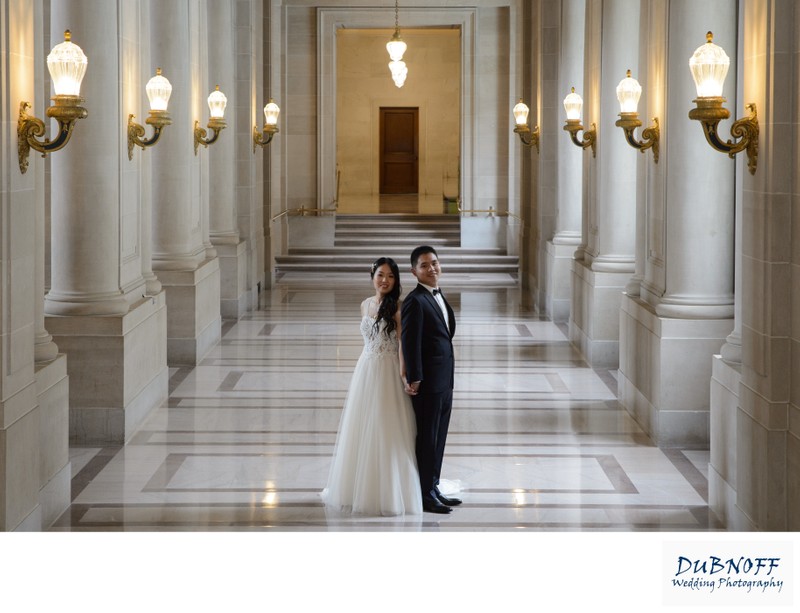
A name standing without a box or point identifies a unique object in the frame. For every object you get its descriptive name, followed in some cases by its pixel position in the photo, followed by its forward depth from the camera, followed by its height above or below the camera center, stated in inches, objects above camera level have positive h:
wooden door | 1425.9 +85.0
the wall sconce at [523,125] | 786.3 +62.8
